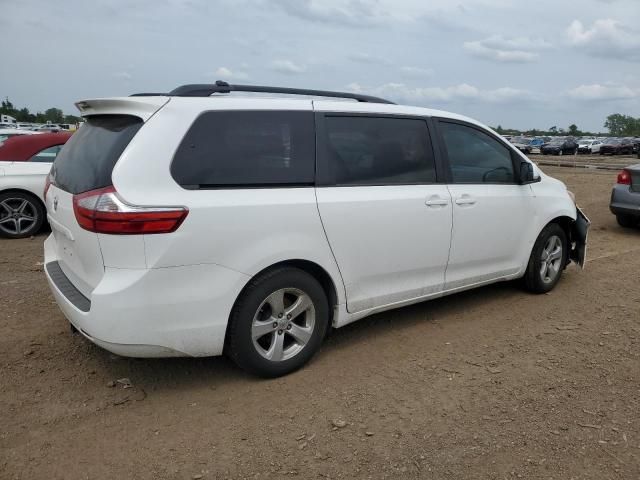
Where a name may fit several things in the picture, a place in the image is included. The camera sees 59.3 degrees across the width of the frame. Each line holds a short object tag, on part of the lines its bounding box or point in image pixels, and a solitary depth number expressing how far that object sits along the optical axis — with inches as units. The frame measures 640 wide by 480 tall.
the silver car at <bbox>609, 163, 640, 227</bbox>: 338.0
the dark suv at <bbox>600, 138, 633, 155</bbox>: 1713.8
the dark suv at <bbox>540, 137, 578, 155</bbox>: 1697.8
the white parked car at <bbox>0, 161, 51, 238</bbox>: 307.0
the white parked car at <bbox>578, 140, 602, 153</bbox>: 1815.9
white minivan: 117.3
